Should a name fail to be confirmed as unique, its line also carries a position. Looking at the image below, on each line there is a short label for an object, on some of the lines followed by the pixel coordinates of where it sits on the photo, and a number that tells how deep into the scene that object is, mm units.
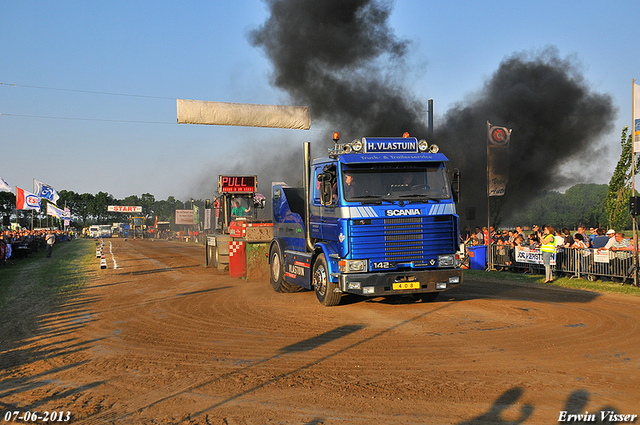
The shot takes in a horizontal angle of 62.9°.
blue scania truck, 9789
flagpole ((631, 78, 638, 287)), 13203
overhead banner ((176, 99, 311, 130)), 15852
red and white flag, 38094
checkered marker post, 16641
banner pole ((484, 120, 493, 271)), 18656
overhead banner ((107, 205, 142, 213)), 111425
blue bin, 19172
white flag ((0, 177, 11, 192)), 29359
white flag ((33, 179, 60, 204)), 41938
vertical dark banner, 18906
